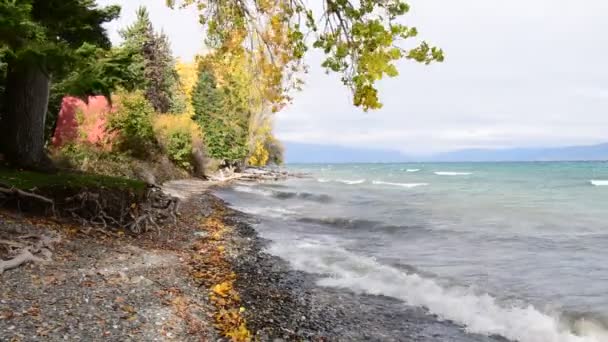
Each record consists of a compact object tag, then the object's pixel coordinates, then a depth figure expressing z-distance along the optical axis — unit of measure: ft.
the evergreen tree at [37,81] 43.42
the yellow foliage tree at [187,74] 218.42
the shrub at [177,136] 113.39
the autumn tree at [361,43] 16.90
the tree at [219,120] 161.99
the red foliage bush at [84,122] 86.84
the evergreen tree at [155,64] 138.92
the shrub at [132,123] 91.61
